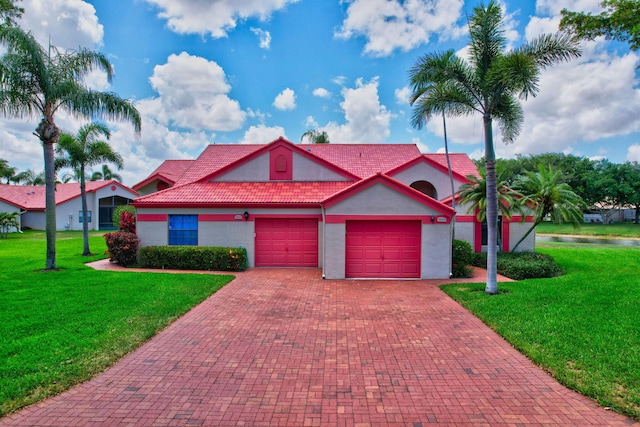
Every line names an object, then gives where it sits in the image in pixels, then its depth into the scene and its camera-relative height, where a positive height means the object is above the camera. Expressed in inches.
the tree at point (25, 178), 2549.2 +327.3
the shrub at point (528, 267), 524.4 -79.6
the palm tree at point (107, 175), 1897.1 +264.7
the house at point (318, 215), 520.4 +5.5
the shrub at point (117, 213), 938.7 +19.5
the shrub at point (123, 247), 584.7 -47.3
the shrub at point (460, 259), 530.0 -65.4
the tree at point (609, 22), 378.0 +227.0
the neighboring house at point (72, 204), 1386.6 +66.7
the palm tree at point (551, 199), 577.3 +31.1
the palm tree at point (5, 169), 1391.5 +228.4
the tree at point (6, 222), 1114.1 -5.1
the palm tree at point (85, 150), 726.5 +154.1
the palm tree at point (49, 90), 483.2 +199.3
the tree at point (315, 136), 1311.5 +320.9
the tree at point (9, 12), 441.1 +288.7
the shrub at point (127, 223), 667.3 -6.5
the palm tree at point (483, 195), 600.4 +40.7
